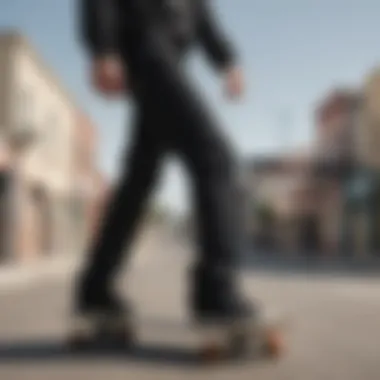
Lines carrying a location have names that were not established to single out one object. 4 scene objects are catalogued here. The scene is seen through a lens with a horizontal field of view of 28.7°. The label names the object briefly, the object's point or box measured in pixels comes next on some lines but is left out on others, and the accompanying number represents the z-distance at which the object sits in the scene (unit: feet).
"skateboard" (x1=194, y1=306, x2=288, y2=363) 10.99
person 11.26
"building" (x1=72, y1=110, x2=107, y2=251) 147.23
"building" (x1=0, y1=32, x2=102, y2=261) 90.48
